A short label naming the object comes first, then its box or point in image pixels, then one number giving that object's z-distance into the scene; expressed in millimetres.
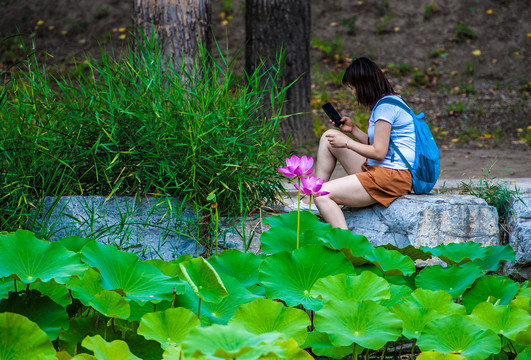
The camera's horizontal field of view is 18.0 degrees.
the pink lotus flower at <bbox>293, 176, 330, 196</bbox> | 7715
